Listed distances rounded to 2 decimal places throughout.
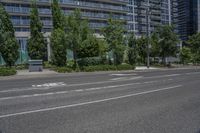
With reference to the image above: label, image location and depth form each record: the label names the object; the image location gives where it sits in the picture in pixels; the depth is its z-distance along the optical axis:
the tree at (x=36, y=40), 23.47
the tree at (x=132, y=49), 27.71
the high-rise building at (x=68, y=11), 34.60
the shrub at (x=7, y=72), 14.30
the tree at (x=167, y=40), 26.84
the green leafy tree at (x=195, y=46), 35.75
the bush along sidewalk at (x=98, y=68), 17.05
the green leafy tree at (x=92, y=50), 23.05
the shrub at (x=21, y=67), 21.55
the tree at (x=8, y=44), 20.25
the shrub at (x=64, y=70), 16.89
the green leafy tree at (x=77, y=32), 18.33
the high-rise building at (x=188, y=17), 72.68
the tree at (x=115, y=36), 20.94
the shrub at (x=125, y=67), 19.48
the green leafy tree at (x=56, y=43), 22.26
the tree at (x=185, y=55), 35.49
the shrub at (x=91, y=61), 22.96
